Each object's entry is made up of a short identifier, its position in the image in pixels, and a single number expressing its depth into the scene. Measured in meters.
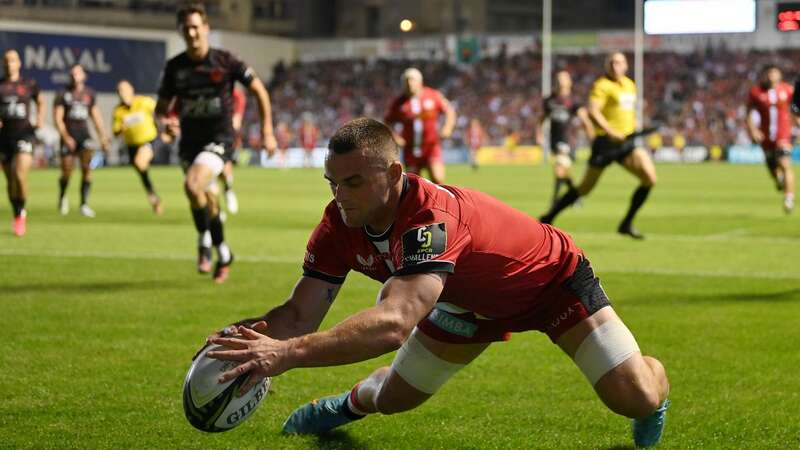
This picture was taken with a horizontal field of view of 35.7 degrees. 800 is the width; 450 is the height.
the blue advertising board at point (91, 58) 52.47
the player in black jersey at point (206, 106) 12.20
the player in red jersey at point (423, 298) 4.11
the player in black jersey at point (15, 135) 17.33
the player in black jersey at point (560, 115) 23.86
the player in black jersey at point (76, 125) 21.95
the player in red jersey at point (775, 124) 21.03
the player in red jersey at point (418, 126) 18.42
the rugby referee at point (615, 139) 16.33
